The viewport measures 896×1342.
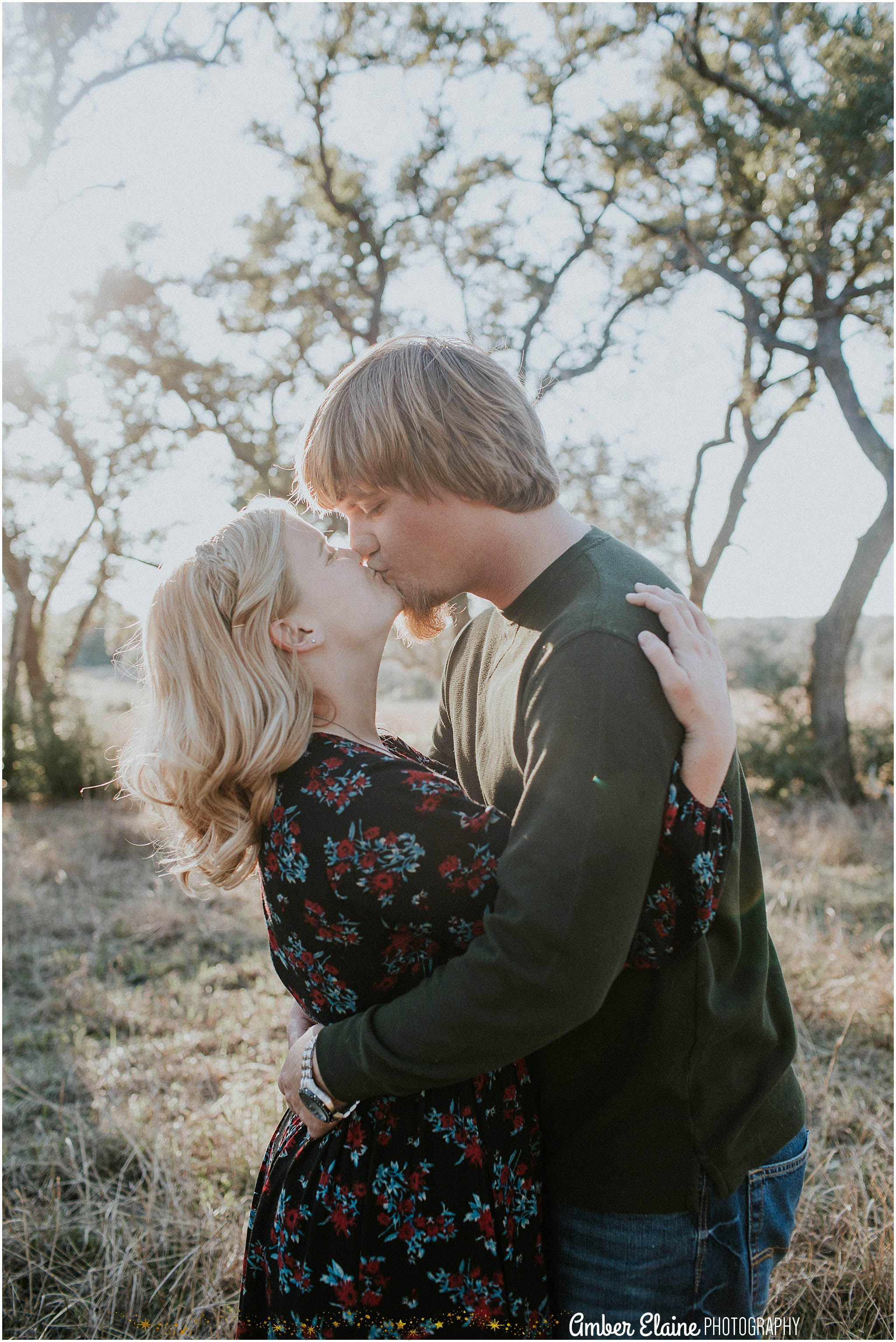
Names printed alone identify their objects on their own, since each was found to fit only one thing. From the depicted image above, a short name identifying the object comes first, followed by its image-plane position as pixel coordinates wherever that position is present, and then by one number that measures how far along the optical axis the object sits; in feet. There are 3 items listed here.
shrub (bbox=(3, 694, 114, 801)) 35.63
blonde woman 4.48
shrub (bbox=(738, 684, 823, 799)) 31.91
